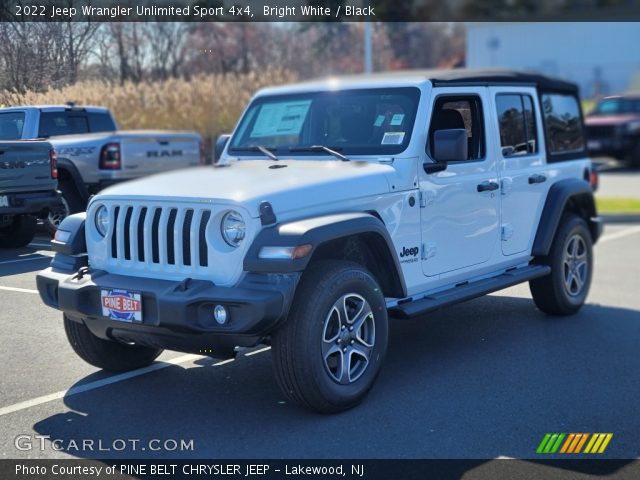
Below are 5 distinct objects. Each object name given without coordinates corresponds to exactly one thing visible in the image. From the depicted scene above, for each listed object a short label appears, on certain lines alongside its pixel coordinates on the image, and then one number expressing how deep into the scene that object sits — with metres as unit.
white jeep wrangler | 4.58
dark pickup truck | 8.89
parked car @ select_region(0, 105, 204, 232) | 10.55
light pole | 19.69
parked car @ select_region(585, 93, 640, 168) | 24.00
